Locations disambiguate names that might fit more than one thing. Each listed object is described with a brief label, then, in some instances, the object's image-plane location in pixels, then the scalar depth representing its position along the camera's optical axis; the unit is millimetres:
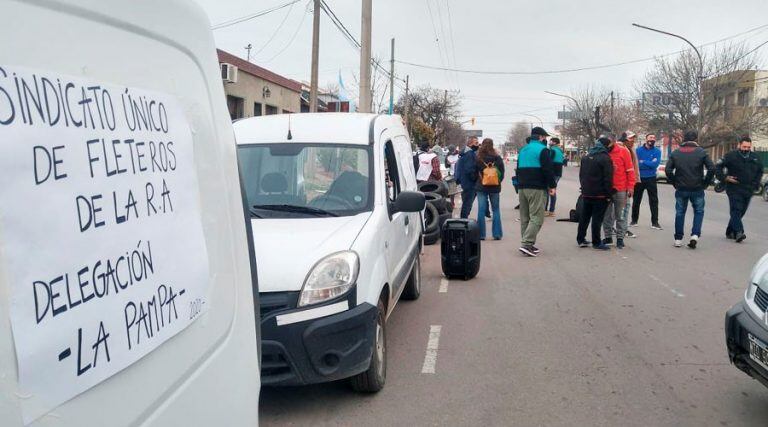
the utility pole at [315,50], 19406
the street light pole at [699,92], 44828
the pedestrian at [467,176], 12547
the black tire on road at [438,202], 11148
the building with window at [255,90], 25109
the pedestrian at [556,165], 14580
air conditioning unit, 19141
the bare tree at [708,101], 45688
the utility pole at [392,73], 38409
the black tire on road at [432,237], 11852
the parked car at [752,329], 3963
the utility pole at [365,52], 17505
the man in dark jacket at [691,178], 11211
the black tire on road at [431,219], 10898
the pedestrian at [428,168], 14094
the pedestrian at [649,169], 13414
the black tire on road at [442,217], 11945
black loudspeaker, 8531
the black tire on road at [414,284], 7531
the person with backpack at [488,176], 11688
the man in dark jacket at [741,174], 11727
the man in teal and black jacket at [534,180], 10203
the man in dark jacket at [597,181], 10609
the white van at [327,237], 4215
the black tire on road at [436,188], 12164
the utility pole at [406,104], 48141
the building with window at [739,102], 45625
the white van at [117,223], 1156
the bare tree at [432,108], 67250
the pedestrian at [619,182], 10922
